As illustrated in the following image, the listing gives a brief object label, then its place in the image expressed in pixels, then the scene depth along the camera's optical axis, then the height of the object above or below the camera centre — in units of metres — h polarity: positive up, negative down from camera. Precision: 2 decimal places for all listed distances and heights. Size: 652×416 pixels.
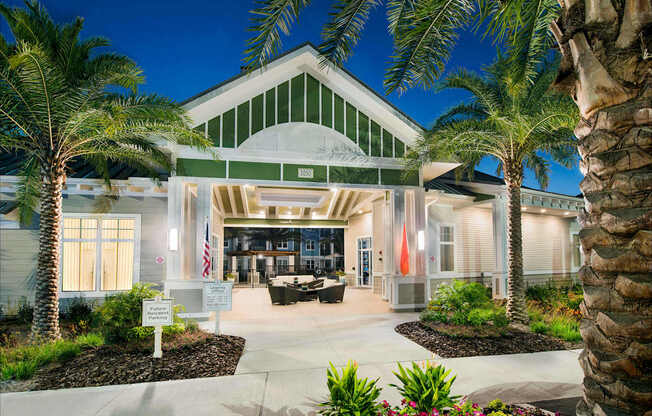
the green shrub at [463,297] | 8.23 -1.50
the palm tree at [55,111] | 6.55 +2.54
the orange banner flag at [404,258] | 10.91 -0.76
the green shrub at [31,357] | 5.38 -2.07
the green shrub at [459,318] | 7.96 -1.93
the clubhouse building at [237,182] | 9.91 +1.58
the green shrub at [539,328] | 7.88 -2.13
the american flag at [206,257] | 9.51 -0.61
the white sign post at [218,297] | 7.81 -1.41
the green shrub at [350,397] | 3.21 -1.54
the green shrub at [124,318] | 6.50 -1.55
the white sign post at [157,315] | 6.07 -1.40
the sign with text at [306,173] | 10.65 +1.86
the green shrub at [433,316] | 8.38 -2.04
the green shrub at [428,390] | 3.28 -1.50
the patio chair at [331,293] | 13.48 -2.29
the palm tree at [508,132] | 8.16 +2.44
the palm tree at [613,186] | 2.03 +0.29
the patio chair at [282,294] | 13.20 -2.29
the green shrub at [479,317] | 7.76 -1.86
